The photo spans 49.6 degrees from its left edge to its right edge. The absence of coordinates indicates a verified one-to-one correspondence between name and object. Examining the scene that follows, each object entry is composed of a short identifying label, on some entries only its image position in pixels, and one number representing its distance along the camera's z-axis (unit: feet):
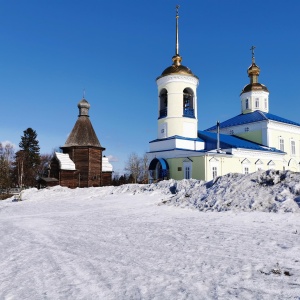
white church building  72.08
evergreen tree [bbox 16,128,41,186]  136.05
